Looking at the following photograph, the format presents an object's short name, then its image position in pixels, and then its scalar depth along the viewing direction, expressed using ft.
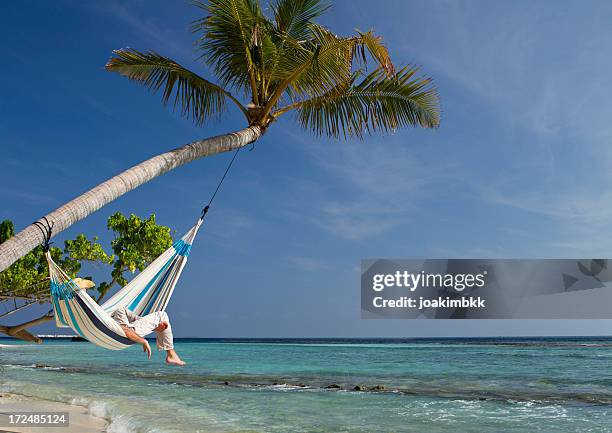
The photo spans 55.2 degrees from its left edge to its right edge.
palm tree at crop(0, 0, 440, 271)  12.71
